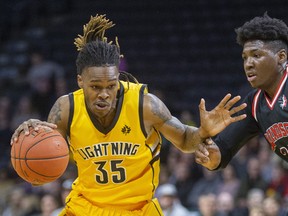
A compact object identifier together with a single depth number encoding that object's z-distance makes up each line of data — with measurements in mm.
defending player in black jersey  8888
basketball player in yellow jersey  8951
